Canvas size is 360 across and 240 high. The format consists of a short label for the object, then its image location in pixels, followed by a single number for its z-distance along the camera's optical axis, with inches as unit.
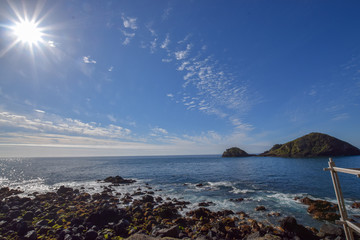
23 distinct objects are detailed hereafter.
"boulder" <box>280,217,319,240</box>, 515.6
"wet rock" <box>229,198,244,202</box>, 936.1
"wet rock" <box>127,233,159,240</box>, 393.5
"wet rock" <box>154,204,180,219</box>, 739.4
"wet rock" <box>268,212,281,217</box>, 703.6
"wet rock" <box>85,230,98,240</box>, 541.2
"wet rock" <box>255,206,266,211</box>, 773.3
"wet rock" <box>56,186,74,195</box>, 1230.7
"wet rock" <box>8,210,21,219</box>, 757.9
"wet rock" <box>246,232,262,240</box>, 482.3
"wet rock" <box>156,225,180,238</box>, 507.8
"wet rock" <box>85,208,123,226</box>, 678.5
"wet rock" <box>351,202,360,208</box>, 780.6
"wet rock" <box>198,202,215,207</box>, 877.2
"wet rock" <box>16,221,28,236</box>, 589.3
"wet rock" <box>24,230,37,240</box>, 553.9
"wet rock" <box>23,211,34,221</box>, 732.5
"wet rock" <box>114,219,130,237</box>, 584.3
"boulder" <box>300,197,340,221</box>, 650.2
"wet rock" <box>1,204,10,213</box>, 841.6
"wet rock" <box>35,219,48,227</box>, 661.9
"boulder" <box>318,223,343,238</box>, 506.3
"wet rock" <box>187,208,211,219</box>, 722.2
